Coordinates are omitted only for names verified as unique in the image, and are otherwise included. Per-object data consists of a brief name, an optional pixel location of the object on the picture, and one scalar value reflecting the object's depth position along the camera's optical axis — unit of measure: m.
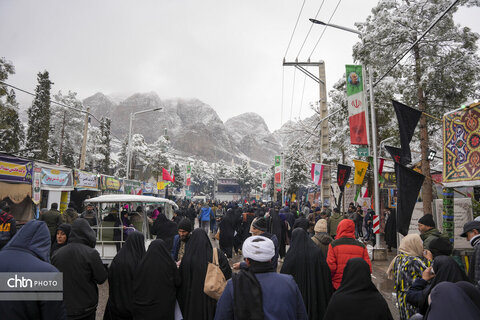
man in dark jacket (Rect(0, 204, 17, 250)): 6.76
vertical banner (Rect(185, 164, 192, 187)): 49.83
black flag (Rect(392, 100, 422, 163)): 8.85
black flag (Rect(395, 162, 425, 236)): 7.49
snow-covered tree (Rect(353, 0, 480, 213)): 12.98
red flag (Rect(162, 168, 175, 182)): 28.54
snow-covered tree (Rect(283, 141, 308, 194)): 46.69
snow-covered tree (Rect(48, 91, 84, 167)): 46.50
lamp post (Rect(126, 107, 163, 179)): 26.56
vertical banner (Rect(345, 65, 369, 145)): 13.05
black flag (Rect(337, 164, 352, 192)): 16.12
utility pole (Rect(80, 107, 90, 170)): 21.37
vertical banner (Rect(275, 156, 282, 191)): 32.91
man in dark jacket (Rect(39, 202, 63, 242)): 8.93
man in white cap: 2.60
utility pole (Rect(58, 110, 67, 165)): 43.21
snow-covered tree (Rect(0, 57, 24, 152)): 22.36
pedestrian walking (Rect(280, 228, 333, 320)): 4.32
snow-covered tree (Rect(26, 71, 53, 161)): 35.33
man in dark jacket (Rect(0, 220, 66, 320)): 2.55
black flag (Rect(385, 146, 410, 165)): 11.82
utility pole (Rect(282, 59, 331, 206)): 18.94
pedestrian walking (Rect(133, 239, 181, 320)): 3.82
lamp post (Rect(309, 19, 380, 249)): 12.82
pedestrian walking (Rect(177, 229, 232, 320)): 3.91
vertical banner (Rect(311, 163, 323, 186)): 19.66
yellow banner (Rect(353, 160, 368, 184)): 15.00
